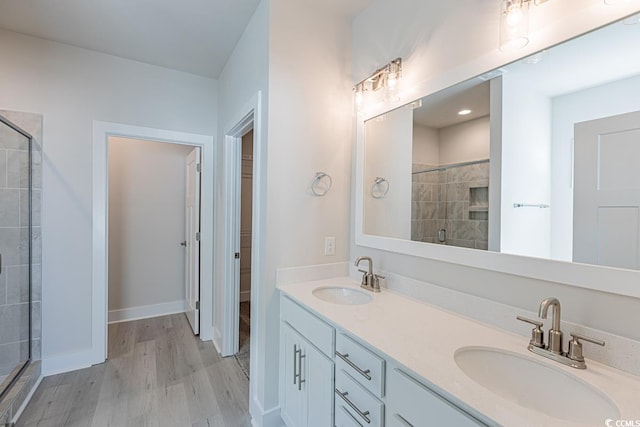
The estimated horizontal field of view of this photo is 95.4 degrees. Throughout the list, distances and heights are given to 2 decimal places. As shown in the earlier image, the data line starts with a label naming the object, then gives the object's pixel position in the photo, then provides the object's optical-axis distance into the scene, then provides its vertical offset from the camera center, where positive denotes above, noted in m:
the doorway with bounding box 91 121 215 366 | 2.47 -0.16
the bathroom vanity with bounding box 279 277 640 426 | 0.76 -0.51
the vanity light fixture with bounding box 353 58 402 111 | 1.65 +0.79
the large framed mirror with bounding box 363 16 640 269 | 0.91 +0.22
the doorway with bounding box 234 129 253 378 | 4.02 -0.15
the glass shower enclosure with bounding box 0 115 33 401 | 2.02 -0.31
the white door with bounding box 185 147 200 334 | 2.98 -0.32
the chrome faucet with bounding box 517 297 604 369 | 0.89 -0.42
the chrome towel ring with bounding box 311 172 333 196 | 1.88 +0.18
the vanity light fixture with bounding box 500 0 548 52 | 1.08 +0.73
